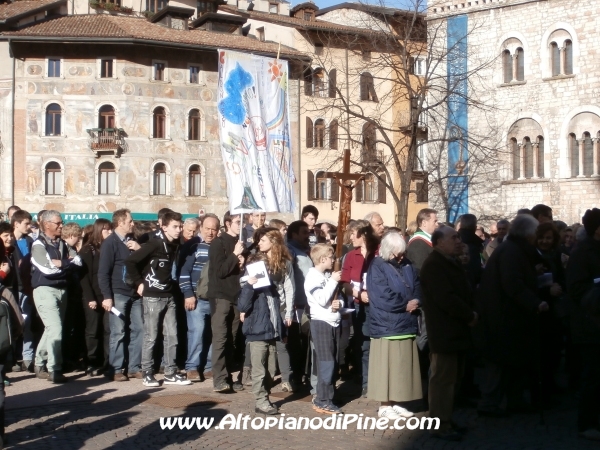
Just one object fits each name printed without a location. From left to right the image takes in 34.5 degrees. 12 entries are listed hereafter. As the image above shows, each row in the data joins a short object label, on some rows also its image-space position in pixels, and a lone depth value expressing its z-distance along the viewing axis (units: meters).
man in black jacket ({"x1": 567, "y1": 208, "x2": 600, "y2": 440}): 8.31
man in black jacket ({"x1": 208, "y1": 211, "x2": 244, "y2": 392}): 10.73
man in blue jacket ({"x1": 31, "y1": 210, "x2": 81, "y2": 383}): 11.55
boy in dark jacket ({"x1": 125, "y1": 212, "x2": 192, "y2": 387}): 11.38
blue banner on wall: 41.22
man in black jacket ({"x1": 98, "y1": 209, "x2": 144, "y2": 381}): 11.80
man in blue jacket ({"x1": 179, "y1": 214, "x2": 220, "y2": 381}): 11.88
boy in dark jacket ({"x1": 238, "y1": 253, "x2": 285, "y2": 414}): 9.47
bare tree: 30.69
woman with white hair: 9.07
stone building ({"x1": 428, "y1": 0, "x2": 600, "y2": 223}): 38.44
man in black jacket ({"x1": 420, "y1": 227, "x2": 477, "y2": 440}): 8.34
